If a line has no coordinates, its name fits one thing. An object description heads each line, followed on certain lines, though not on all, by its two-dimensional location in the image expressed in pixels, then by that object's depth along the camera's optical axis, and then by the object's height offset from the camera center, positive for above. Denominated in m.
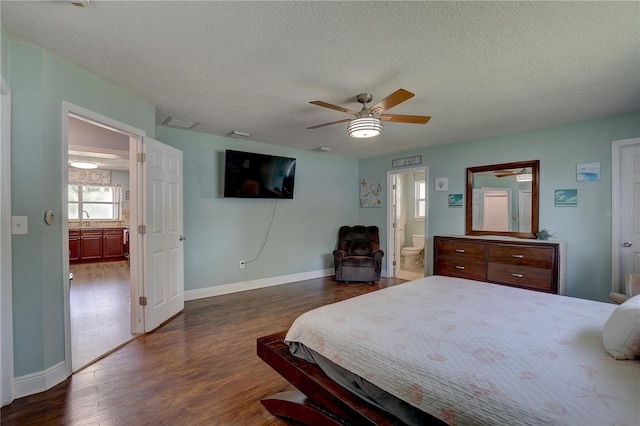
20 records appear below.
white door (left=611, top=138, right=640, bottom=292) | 3.05 +0.01
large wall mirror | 3.80 +0.15
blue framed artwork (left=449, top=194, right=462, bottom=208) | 4.47 +0.15
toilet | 6.30 -0.91
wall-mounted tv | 4.13 +0.54
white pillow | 1.14 -0.51
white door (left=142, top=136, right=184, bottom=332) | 2.89 -0.26
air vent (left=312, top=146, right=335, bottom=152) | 4.86 +1.07
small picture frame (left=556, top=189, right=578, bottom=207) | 3.45 +0.15
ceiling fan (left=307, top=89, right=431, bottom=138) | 2.34 +0.84
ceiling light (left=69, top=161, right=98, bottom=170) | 5.82 +0.96
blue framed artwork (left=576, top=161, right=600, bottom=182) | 3.28 +0.45
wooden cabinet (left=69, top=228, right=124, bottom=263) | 6.66 -0.83
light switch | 1.83 -0.09
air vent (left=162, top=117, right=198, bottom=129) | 3.42 +1.09
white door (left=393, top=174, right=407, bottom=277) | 5.54 -0.47
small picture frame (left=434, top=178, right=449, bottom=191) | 4.62 +0.43
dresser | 3.24 -0.65
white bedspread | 0.93 -0.63
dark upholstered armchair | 4.91 -0.85
